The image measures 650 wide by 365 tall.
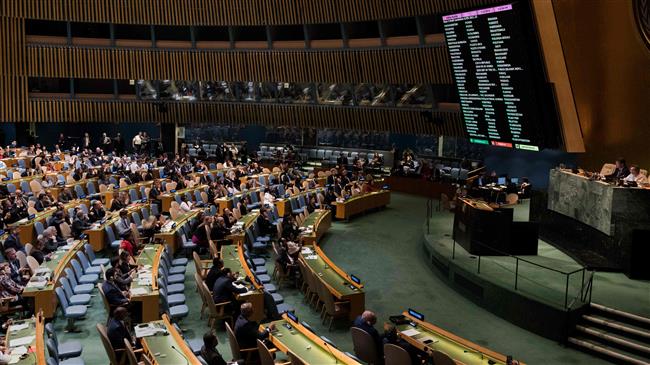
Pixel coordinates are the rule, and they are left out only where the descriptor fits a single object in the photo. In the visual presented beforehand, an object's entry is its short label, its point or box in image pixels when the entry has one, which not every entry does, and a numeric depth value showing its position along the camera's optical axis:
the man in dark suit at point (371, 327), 7.69
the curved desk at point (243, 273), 9.07
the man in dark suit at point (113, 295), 8.58
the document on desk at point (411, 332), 7.79
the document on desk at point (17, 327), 7.32
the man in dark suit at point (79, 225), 12.69
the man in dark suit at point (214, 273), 9.52
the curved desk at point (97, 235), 12.45
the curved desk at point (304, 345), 6.85
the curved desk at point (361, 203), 17.69
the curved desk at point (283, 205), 16.89
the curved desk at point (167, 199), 16.59
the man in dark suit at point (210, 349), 6.52
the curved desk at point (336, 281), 9.60
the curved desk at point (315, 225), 13.04
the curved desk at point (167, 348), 6.58
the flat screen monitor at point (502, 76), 12.05
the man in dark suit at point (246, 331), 7.59
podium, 12.15
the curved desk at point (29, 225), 12.27
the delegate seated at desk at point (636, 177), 10.88
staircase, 8.64
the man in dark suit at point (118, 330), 7.27
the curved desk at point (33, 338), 6.37
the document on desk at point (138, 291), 8.66
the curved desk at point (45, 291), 8.71
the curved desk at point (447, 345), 7.14
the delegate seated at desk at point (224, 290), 9.11
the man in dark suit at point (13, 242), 10.63
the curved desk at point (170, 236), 12.27
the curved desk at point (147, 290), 8.62
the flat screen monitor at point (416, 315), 7.90
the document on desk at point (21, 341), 6.82
